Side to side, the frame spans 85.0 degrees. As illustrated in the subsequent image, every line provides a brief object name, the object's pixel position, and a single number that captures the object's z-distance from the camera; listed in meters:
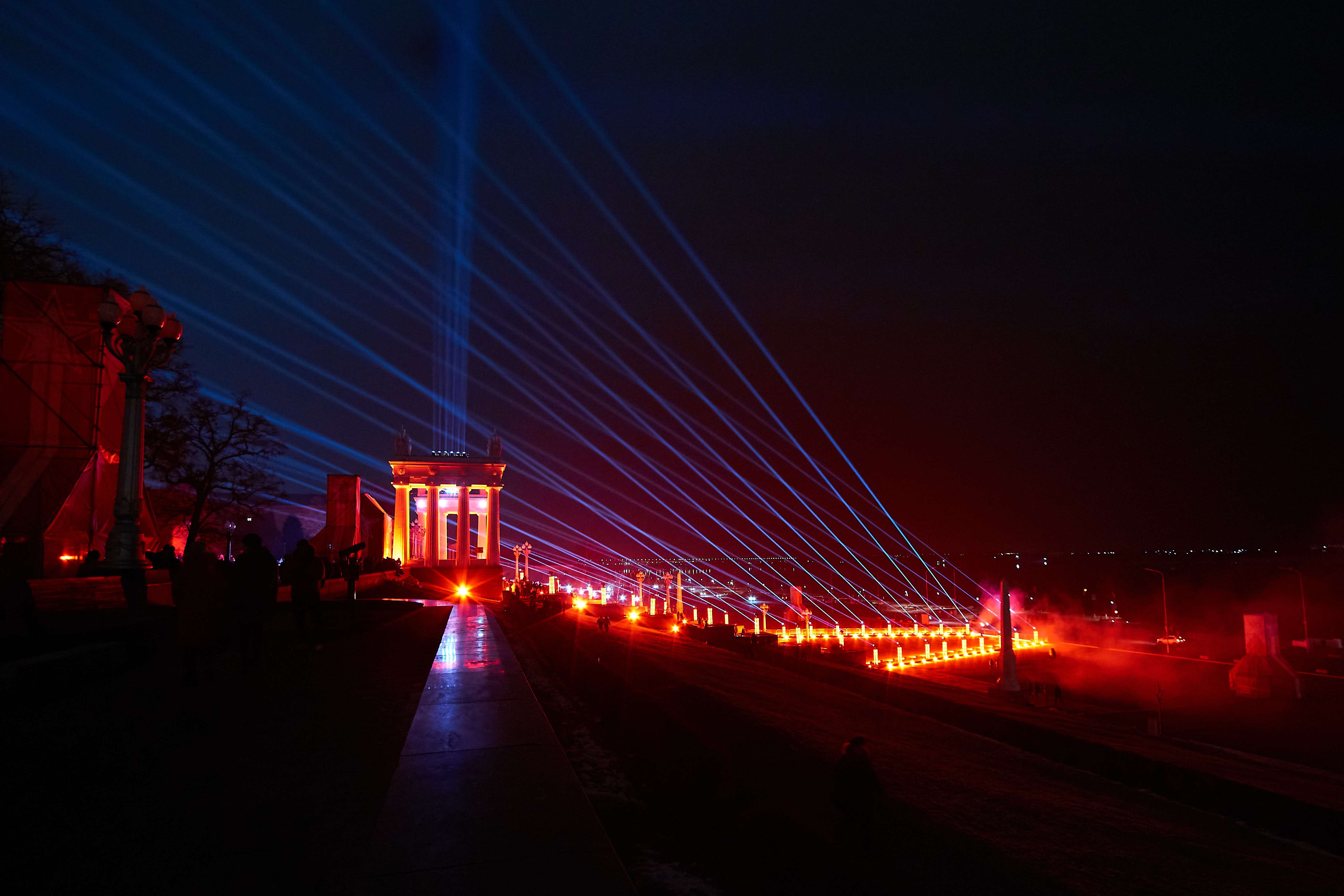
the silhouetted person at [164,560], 15.12
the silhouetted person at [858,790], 7.68
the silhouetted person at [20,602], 8.16
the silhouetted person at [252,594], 9.02
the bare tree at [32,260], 27.17
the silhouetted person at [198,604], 8.03
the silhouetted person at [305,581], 11.86
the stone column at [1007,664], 36.81
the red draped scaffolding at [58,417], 23.67
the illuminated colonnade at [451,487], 96.50
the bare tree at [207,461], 31.88
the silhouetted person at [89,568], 15.08
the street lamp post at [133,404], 14.66
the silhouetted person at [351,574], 17.44
